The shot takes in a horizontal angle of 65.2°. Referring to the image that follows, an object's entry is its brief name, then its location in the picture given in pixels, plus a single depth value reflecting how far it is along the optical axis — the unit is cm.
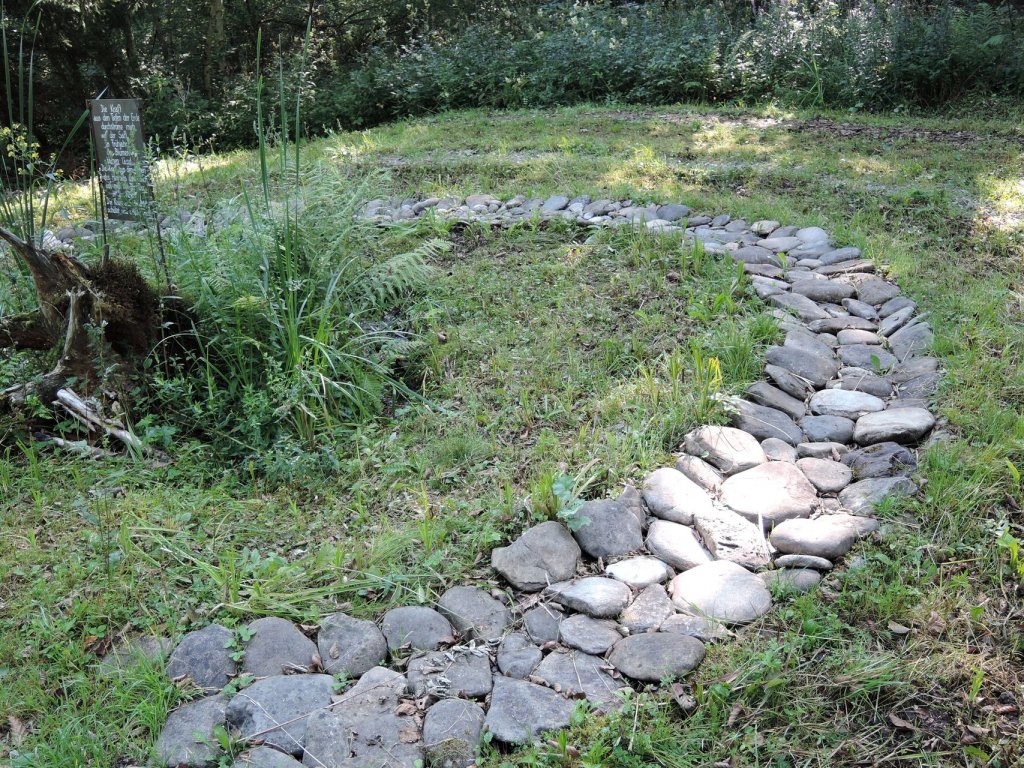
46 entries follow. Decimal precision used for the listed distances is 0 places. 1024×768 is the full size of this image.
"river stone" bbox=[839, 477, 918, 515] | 288
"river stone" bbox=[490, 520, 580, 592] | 268
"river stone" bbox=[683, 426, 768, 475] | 319
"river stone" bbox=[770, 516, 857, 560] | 267
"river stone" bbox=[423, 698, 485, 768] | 206
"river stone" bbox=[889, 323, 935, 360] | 381
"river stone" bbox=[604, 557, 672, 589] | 267
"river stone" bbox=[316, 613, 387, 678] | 236
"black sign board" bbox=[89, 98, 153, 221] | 377
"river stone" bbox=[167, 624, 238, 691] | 228
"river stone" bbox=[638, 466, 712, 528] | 296
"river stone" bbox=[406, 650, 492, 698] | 226
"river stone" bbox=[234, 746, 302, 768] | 202
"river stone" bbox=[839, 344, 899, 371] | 378
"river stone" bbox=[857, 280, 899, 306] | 434
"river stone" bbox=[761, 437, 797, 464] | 325
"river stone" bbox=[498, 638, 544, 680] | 235
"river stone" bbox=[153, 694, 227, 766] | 203
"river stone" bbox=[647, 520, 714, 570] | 275
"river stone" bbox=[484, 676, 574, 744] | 212
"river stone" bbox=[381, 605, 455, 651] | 244
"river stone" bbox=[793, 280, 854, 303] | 439
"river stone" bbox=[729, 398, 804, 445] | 338
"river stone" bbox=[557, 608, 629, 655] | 241
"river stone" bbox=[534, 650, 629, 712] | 222
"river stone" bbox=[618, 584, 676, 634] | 248
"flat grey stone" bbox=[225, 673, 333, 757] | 211
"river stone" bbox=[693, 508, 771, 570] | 276
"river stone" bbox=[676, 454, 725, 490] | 311
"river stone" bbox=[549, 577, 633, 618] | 255
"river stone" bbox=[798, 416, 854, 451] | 338
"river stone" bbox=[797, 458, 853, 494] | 307
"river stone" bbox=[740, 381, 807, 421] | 356
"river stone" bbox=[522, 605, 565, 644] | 248
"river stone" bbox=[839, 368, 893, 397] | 362
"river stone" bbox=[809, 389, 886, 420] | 350
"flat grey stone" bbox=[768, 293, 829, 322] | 418
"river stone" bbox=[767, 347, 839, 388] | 378
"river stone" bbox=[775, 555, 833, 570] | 262
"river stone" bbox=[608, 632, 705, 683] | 227
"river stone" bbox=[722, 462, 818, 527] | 292
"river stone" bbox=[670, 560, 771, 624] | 247
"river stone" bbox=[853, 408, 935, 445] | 322
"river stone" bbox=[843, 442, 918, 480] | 306
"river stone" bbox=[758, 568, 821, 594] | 254
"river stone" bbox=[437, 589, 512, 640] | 250
